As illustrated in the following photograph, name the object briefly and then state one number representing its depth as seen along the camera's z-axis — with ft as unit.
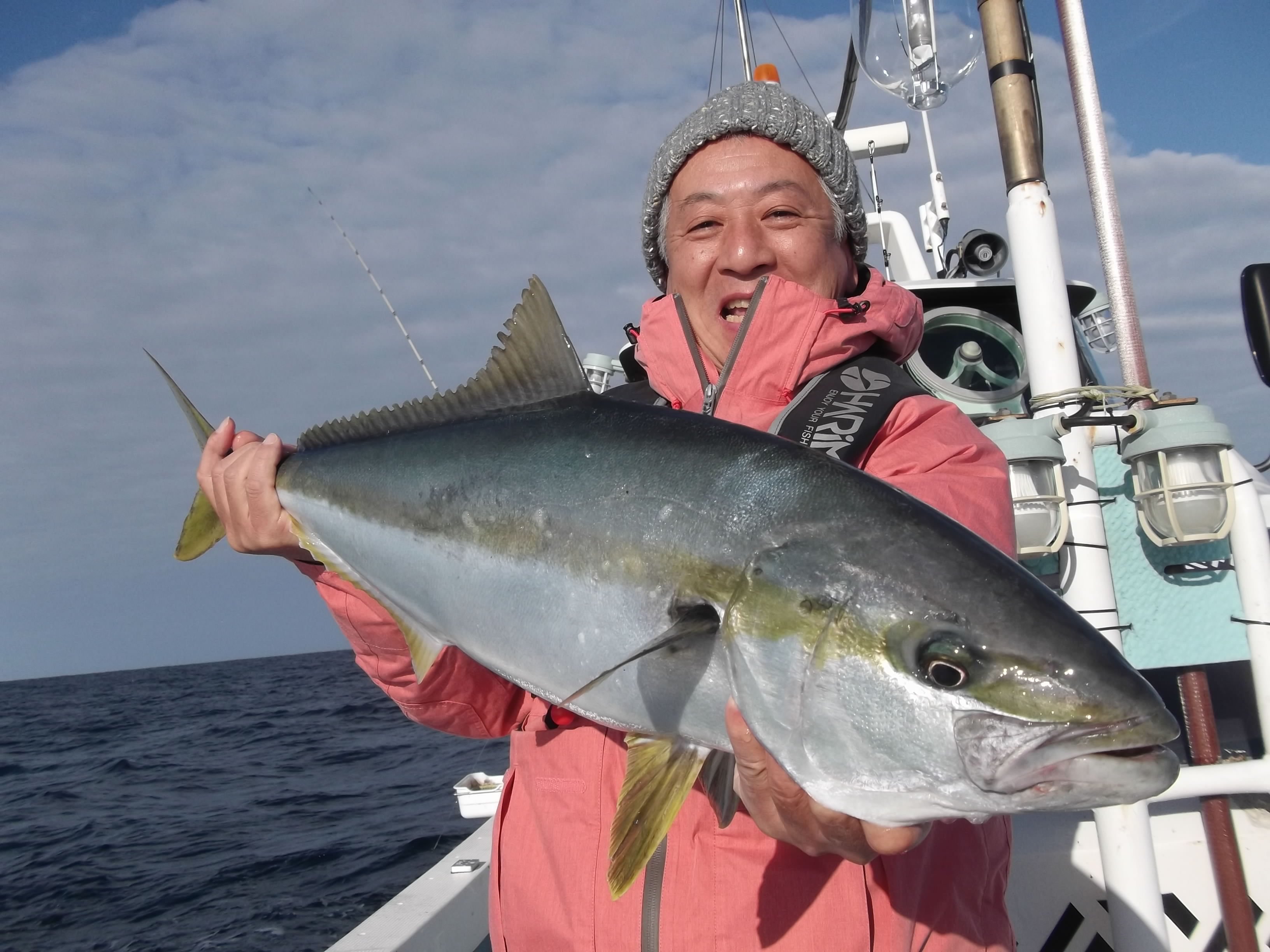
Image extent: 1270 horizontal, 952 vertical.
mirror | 7.27
